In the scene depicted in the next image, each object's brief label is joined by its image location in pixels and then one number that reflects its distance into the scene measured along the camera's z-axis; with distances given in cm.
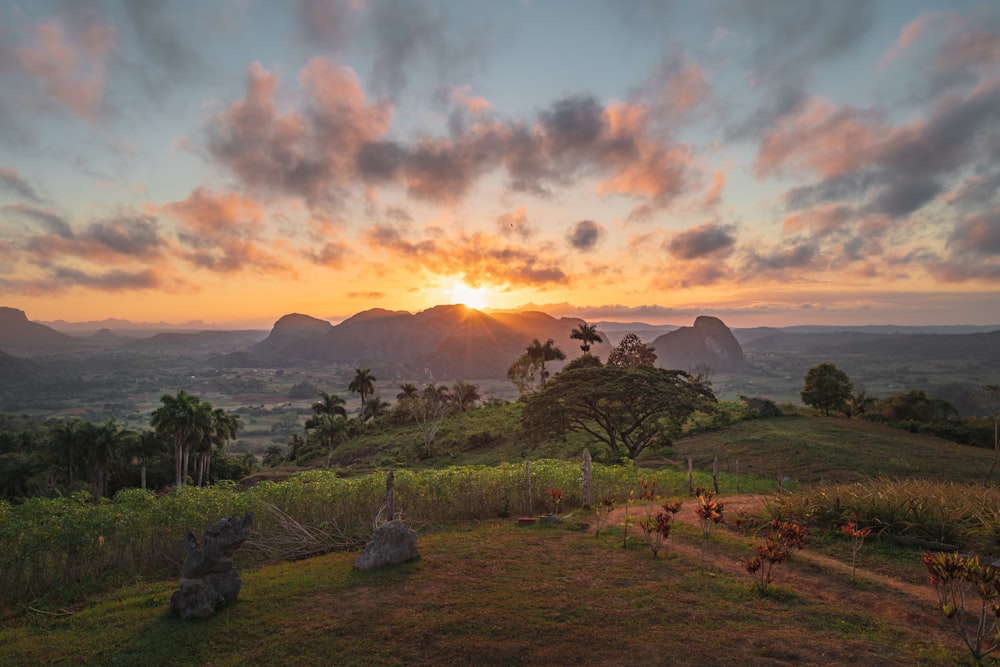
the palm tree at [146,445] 4588
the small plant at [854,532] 960
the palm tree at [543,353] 6831
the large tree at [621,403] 2683
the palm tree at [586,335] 6469
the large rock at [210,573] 907
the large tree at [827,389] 4703
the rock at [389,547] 1129
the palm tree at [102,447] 4069
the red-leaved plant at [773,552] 900
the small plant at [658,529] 1084
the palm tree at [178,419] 4072
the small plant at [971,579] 655
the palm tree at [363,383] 7425
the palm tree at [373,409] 7925
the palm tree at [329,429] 5806
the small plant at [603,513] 1365
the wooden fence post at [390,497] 1425
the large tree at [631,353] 6969
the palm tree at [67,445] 4047
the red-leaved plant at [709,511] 1046
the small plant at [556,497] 1483
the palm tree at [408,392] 6531
